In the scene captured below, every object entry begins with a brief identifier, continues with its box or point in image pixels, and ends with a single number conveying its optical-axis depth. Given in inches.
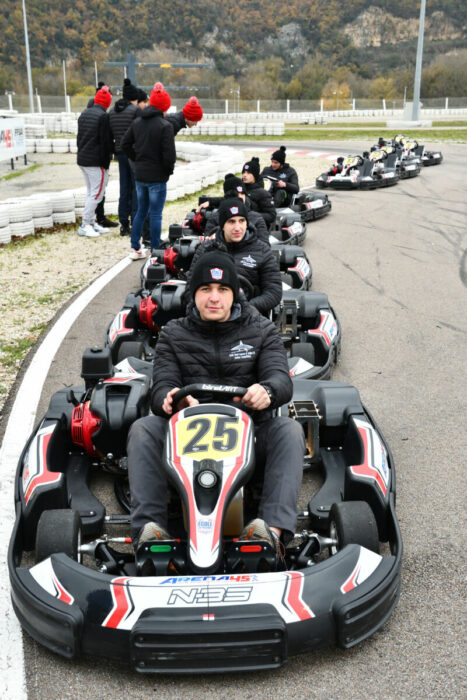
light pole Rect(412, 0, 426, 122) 1130.5
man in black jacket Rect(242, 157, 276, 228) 326.0
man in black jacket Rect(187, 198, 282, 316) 212.4
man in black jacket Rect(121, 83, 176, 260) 317.1
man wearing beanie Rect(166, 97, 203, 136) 333.6
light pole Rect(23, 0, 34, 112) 1322.8
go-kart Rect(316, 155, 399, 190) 573.3
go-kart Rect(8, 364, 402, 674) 97.4
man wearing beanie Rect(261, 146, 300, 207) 403.5
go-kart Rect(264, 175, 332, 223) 444.5
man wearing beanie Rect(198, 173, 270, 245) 254.7
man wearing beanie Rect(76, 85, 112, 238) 360.5
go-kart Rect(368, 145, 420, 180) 616.1
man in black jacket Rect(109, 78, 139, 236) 349.7
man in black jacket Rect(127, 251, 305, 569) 120.3
